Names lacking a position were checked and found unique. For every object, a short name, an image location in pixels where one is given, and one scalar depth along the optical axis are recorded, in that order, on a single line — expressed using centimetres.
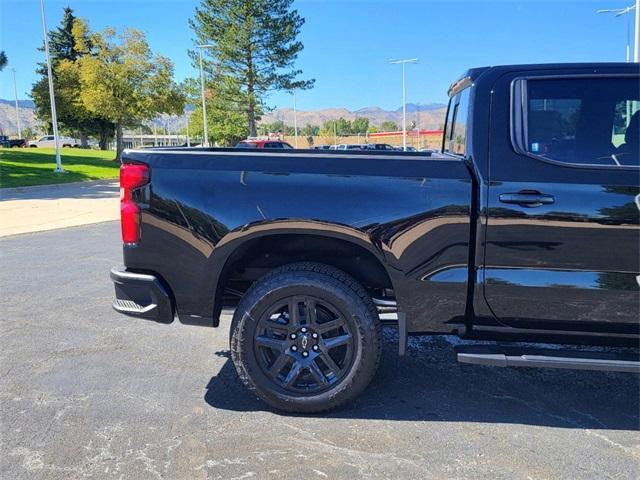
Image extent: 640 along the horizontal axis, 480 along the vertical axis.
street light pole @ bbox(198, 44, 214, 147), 3942
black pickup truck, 295
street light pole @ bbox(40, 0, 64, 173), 2516
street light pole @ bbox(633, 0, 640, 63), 1825
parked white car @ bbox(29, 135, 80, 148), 7212
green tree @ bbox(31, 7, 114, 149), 3919
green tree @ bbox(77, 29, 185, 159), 3375
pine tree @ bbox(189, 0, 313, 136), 4256
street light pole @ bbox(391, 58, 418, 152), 4864
